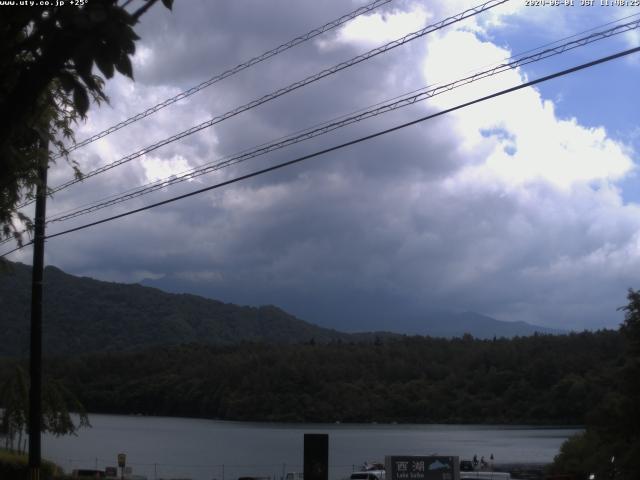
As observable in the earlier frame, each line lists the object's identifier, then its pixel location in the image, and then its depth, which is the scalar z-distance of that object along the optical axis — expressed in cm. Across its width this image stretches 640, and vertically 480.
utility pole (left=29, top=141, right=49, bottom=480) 2125
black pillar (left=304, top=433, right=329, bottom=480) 1588
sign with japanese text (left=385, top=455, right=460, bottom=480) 2298
